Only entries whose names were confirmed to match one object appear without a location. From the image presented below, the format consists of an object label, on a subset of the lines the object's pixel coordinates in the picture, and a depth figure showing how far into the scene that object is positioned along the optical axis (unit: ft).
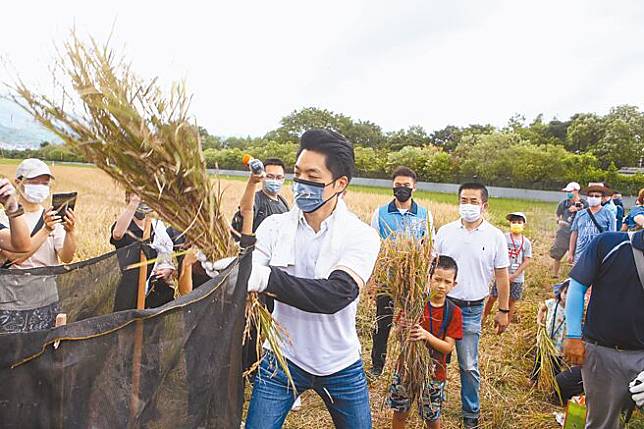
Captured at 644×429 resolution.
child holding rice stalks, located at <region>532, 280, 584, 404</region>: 11.37
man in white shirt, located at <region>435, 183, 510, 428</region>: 10.19
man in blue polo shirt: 12.40
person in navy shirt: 7.88
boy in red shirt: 9.17
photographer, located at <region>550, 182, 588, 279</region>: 24.73
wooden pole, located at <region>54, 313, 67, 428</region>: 3.89
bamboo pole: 4.20
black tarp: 3.90
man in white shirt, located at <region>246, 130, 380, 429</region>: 6.21
